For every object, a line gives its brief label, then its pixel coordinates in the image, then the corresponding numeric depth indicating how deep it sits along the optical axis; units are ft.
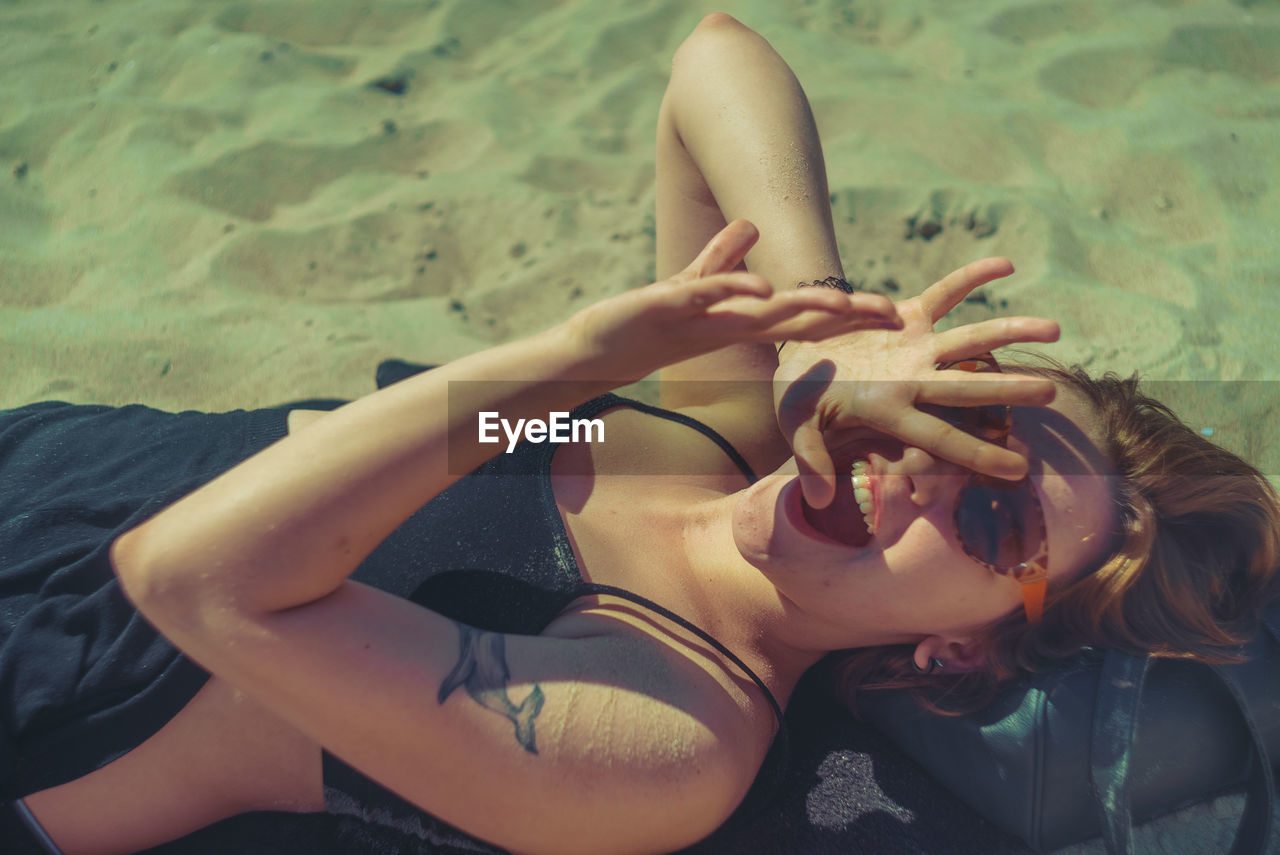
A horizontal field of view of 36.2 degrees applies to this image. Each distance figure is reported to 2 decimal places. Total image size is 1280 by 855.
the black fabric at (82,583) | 3.26
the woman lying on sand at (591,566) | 3.05
